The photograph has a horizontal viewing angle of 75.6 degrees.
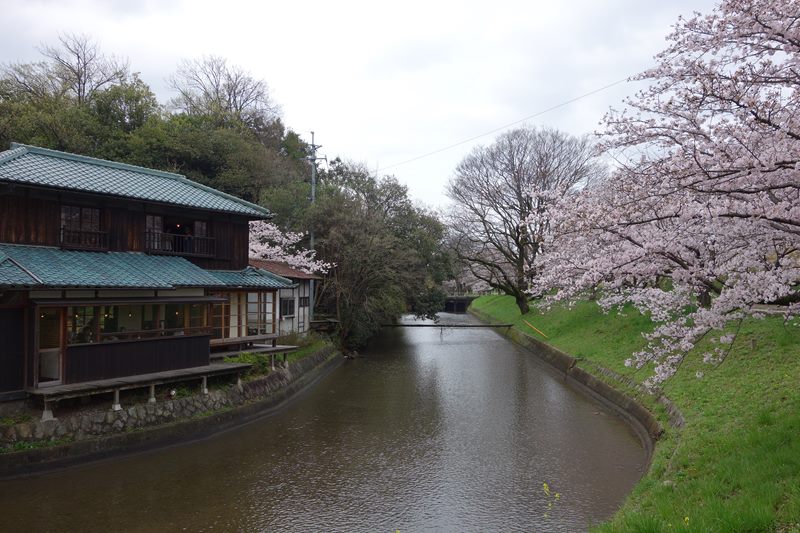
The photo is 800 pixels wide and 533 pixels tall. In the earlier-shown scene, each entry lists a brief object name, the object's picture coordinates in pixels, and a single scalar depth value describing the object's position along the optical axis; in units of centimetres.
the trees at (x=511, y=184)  3541
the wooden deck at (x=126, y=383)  1161
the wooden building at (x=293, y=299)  2422
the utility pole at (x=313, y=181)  2816
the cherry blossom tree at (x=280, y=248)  2680
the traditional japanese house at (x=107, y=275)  1219
